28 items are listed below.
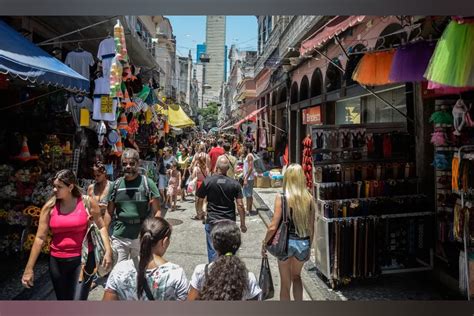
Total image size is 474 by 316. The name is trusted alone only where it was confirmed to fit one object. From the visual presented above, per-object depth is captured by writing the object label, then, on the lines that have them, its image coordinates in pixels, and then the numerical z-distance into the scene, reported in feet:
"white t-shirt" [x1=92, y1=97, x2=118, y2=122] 21.84
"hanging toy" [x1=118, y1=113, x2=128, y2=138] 26.32
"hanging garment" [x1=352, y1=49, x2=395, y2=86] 18.76
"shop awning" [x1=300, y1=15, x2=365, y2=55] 19.10
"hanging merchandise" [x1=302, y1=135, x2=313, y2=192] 26.14
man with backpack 14.24
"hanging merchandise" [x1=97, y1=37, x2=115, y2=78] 21.81
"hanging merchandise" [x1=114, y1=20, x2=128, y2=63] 21.84
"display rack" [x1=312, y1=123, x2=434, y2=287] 17.25
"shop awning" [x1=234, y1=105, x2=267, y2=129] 69.31
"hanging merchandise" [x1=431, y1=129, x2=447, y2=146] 16.62
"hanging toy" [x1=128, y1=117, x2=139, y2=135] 28.86
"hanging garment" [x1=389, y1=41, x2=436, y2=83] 15.62
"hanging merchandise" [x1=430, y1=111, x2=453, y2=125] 16.56
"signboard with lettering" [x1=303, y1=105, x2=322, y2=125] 39.41
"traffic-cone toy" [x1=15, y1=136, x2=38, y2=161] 21.83
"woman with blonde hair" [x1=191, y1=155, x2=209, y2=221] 29.17
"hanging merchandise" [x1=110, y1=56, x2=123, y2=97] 21.42
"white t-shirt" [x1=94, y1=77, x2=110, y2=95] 21.65
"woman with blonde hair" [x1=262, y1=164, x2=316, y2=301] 13.70
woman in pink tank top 12.36
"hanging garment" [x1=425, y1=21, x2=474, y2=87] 12.42
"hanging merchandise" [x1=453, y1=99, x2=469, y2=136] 15.31
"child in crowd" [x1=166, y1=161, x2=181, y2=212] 33.37
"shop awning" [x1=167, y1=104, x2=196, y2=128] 59.93
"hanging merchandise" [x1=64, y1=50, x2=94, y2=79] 23.16
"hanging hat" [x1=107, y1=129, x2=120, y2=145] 24.77
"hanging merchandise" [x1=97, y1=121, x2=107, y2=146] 23.85
